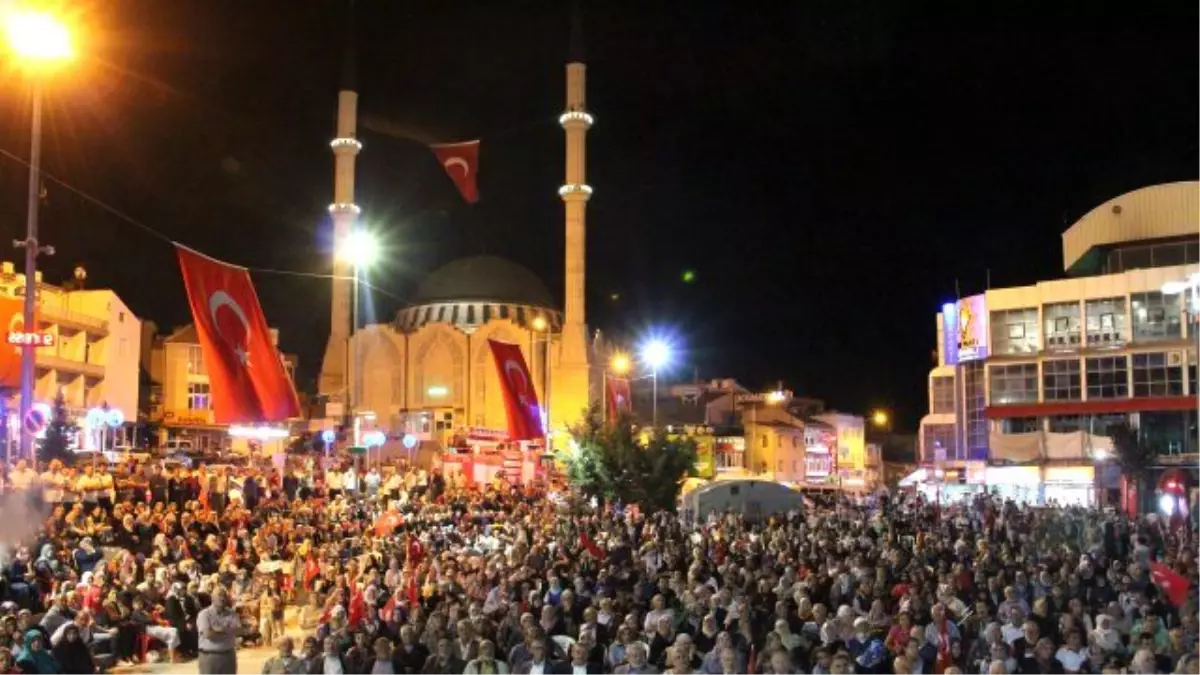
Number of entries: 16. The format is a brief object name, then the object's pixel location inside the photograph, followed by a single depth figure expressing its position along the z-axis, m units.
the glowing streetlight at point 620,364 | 67.62
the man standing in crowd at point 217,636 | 12.61
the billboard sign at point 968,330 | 54.53
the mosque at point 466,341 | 69.00
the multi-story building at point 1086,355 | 48.09
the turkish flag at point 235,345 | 16.80
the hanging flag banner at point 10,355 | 36.17
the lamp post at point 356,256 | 41.25
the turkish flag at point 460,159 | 50.06
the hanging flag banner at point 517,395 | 37.47
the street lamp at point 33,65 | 15.37
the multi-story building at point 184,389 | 58.94
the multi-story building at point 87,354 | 44.62
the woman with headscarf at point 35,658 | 11.92
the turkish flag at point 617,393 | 48.41
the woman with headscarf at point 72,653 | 12.69
